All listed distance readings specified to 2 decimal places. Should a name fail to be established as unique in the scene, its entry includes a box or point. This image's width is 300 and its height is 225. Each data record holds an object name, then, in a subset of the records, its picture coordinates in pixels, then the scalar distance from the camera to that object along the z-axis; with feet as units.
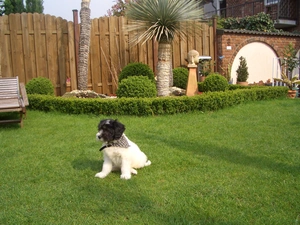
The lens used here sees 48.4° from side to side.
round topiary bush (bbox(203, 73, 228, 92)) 30.76
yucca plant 27.27
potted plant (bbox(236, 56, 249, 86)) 41.21
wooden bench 20.93
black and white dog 11.82
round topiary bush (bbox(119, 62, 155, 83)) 31.27
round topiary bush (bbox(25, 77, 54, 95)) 28.86
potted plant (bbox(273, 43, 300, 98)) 45.45
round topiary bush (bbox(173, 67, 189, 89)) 35.63
